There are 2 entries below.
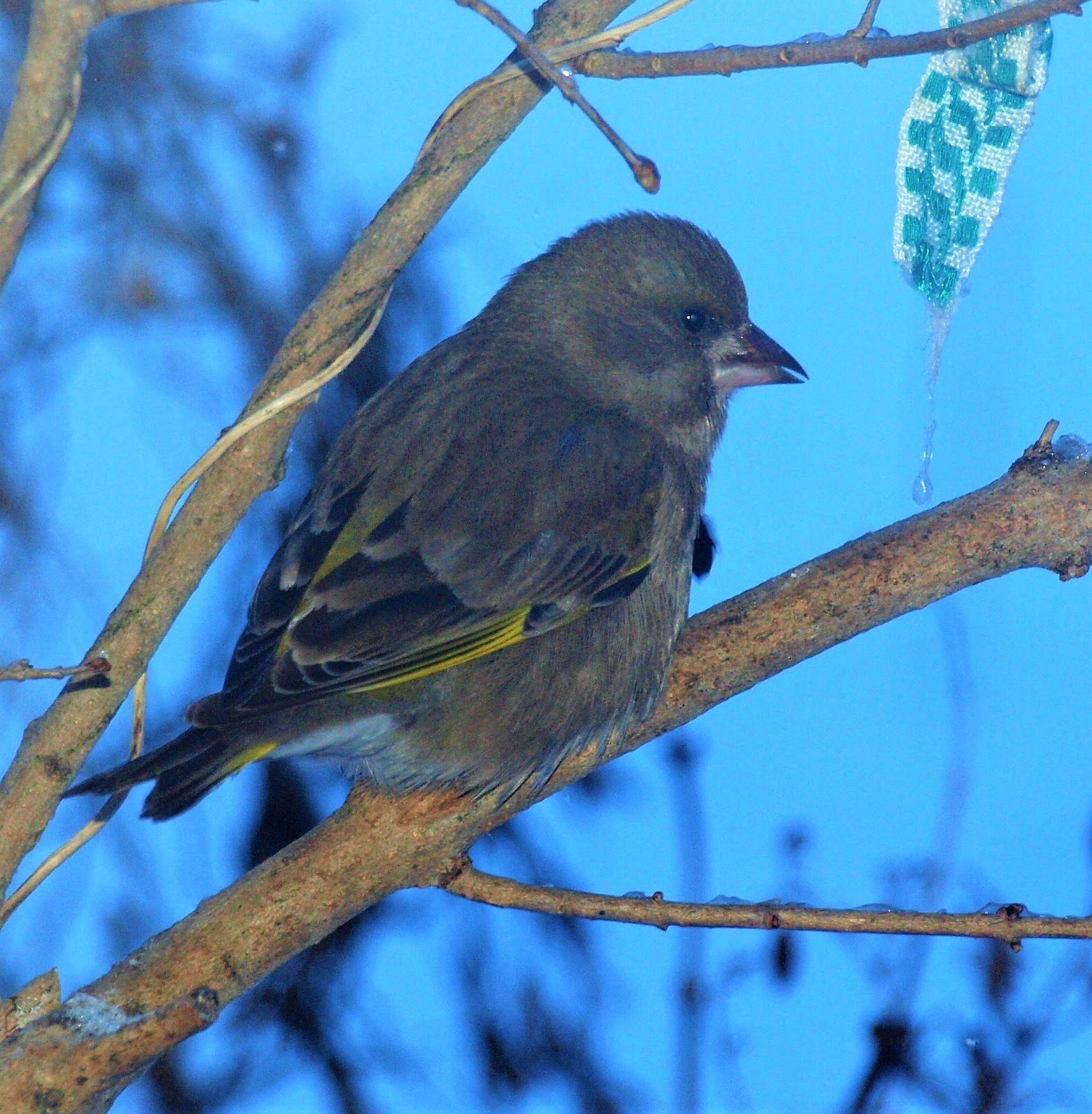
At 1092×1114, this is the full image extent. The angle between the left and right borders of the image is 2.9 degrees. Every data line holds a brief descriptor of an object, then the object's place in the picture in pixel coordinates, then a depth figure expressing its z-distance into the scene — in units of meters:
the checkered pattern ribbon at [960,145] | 3.51
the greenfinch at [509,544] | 3.49
